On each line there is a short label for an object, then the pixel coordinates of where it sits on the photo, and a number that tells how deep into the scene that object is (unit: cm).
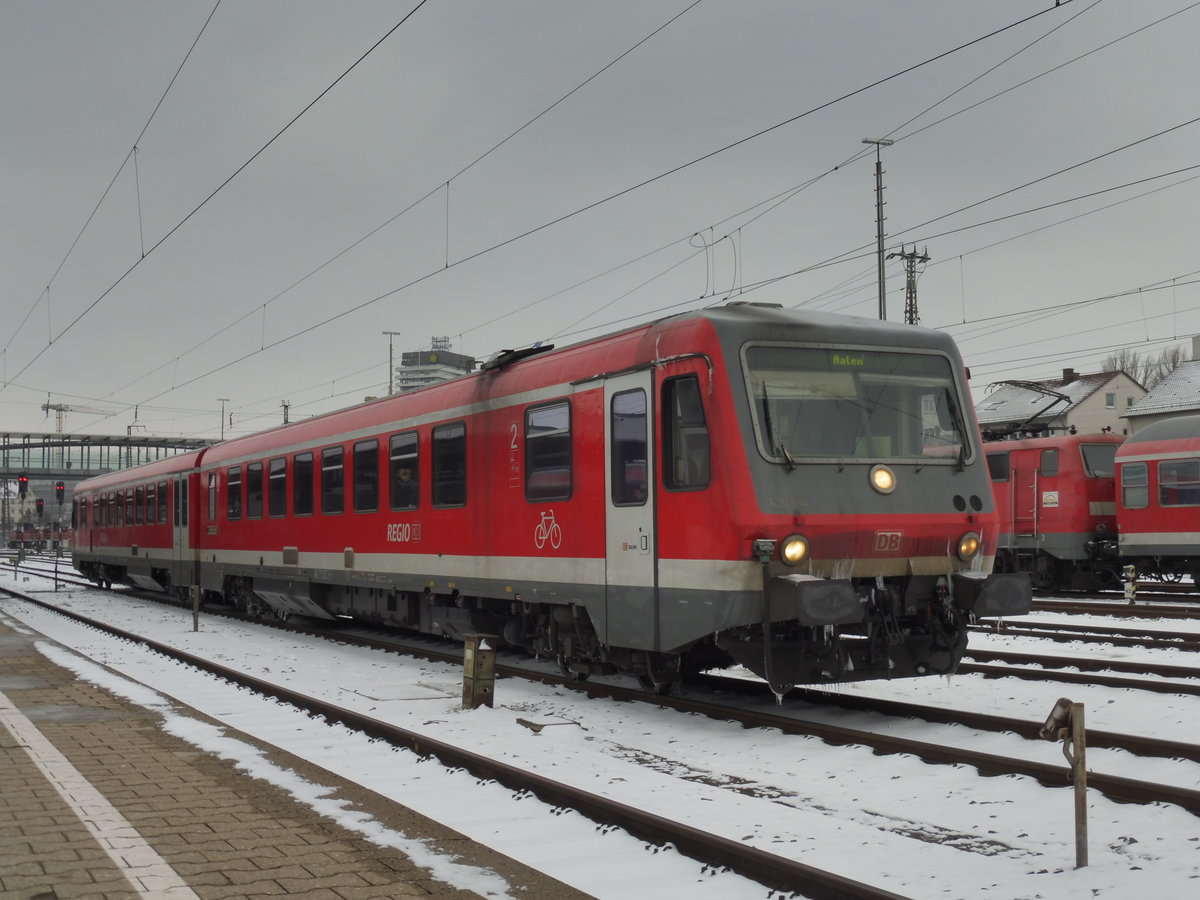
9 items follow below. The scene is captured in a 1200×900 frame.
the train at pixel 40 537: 9496
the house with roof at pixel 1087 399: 5488
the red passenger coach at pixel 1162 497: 2353
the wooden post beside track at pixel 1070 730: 572
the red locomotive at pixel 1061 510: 2550
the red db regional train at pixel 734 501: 907
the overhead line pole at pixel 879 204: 3351
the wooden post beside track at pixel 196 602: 1866
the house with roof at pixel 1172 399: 5025
